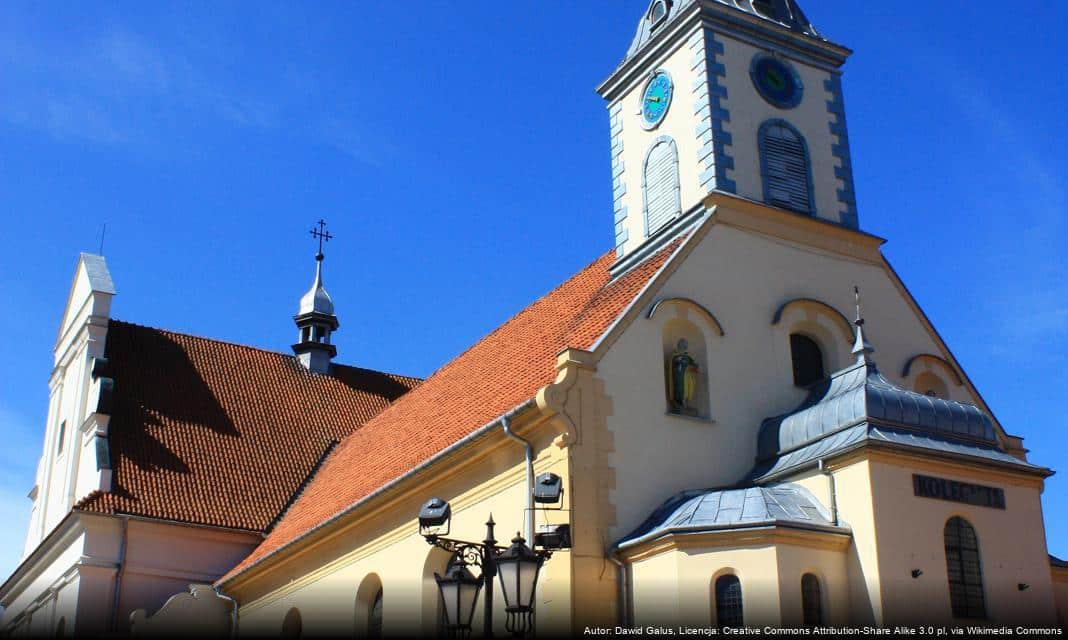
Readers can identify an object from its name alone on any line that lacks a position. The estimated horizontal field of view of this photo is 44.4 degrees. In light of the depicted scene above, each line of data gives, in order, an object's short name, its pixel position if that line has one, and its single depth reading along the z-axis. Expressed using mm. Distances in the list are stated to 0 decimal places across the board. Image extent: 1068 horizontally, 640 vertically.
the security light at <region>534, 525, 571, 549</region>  15314
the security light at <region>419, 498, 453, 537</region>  15086
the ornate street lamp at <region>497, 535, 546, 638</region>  12867
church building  16359
